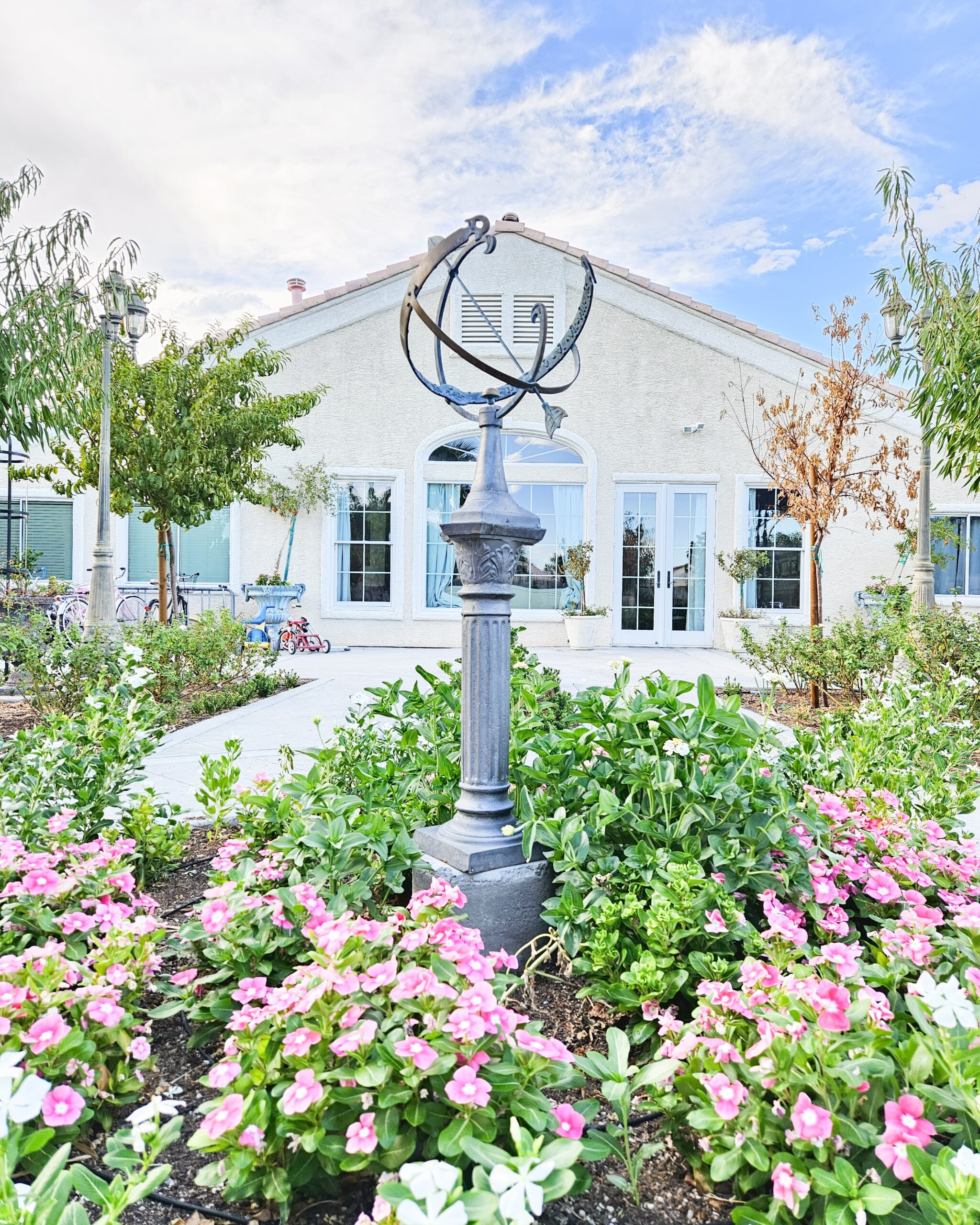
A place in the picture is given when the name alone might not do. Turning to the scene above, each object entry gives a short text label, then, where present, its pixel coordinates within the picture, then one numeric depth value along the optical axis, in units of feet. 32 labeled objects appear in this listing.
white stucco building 36.96
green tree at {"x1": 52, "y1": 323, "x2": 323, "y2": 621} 23.79
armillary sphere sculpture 6.29
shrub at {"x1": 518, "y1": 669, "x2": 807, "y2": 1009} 5.16
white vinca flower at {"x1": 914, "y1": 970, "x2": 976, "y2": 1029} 3.38
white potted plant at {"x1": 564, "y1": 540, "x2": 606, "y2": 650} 35.42
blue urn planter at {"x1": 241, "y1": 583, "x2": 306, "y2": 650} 32.78
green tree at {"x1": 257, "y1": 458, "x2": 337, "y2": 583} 35.68
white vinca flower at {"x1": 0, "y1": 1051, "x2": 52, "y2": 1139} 2.90
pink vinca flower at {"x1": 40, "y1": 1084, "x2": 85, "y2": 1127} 3.37
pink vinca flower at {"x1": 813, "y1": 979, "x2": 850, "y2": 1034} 3.48
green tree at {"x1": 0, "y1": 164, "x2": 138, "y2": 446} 17.61
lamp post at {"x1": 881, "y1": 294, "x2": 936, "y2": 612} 20.49
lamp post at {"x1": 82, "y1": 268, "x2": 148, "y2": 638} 21.38
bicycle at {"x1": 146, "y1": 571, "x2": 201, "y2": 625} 28.55
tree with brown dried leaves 20.98
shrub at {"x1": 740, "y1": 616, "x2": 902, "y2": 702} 18.16
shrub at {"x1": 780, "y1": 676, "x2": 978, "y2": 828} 7.49
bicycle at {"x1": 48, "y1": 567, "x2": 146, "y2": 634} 30.78
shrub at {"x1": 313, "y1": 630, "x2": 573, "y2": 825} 7.36
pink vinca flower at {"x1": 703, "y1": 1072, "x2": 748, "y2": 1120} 3.46
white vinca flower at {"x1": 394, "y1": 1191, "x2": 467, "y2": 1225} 2.53
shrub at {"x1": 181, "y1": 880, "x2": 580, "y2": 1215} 3.44
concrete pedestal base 6.20
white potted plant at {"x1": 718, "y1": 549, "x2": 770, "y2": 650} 35.73
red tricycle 34.76
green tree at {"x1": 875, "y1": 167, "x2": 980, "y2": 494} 15.61
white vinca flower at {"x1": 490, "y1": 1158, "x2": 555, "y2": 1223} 2.59
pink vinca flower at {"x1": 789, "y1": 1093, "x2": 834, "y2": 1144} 3.21
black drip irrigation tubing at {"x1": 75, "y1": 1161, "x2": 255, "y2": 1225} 3.67
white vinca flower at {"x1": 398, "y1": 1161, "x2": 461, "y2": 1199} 2.63
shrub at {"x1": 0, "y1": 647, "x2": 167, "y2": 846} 6.87
